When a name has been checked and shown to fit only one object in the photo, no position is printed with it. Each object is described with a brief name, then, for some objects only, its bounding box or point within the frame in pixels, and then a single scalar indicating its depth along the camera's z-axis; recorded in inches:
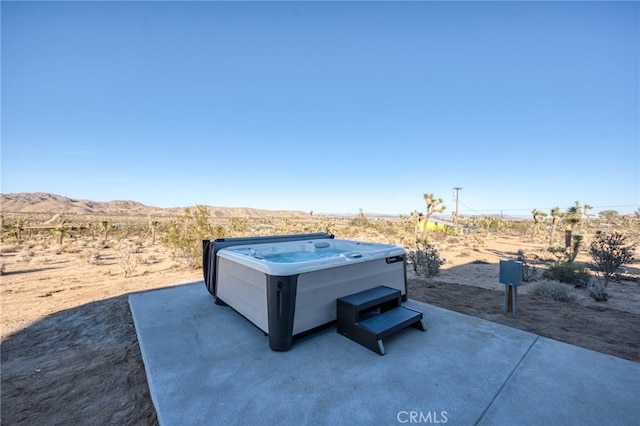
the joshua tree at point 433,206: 745.6
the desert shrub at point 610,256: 240.8
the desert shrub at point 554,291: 198.7
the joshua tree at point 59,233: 546.1
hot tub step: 113.4
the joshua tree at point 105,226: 651.9
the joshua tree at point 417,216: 813.2
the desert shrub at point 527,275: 270.9
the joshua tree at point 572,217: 630.5
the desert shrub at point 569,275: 253.3
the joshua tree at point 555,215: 749.9
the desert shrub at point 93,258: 383.4
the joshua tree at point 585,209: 745.3
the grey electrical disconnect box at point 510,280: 156.3
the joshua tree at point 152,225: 632.0
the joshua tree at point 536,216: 949.2
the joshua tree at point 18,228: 613.3
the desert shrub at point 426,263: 292.6
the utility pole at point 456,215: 932.9
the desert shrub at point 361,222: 1122.3
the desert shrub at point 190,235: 318.3
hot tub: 113.2
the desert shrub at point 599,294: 205.0
